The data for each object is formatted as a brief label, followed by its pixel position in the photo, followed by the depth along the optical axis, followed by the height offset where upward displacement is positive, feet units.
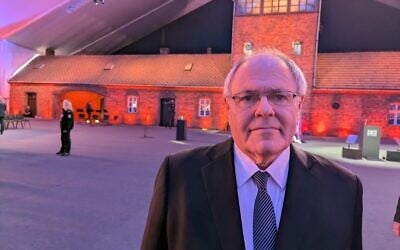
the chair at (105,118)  82.79 -3.86
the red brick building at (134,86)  80.59 +3.79
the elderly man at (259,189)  4.73 -1.11
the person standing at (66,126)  37.58 -2.71
